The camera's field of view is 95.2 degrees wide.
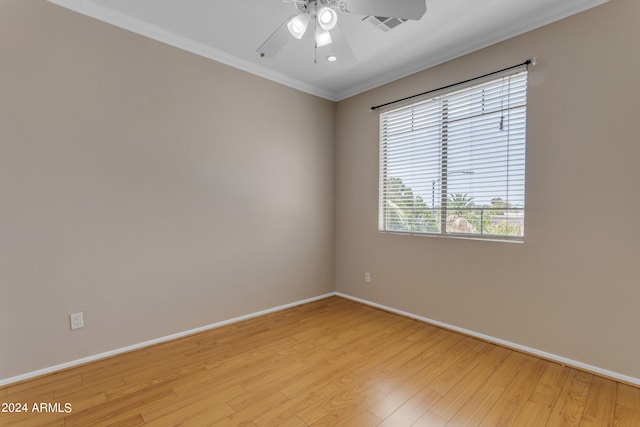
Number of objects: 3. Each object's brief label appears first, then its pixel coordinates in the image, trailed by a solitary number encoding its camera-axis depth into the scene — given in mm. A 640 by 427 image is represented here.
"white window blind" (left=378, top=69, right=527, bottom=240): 2496
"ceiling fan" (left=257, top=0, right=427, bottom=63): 1621
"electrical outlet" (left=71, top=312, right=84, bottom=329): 2180
